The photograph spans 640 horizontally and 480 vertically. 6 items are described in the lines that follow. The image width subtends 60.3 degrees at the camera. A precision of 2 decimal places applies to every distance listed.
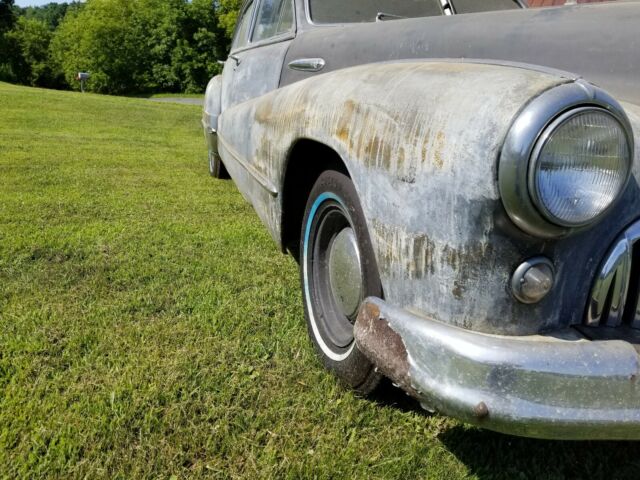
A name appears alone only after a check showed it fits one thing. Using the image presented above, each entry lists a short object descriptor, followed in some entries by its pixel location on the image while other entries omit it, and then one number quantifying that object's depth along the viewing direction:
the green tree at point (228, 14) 39.43
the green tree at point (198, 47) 41.34
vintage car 1.17
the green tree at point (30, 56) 56.47
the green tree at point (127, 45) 44.88
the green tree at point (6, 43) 53.00
